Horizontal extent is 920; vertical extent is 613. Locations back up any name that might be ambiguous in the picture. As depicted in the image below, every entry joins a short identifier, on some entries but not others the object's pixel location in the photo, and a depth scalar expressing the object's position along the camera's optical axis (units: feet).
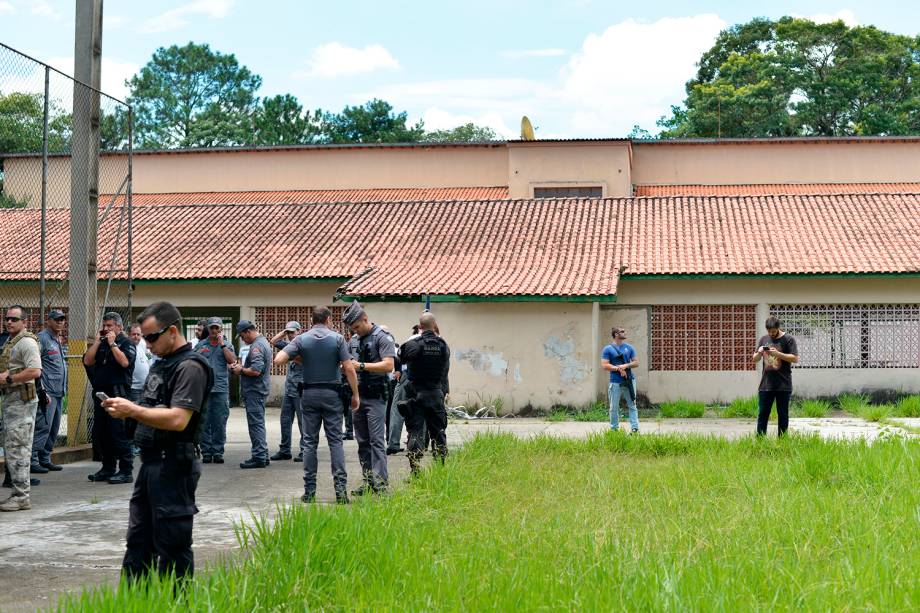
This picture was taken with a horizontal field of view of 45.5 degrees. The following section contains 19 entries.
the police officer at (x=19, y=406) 32.53
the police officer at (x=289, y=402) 45.42
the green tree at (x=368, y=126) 191.62
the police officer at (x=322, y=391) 33.91
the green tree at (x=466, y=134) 214.48
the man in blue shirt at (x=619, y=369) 54.44
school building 76.84
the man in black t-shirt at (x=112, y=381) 39.11
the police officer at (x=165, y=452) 19.24
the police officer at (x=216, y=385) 45.03
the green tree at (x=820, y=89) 162.09
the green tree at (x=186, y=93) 231.30
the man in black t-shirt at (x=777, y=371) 45.29
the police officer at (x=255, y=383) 43.83
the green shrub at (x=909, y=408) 68.90
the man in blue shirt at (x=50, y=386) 41.50
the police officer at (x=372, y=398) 35.19
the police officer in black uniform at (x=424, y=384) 38.22
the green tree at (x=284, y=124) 195.48
